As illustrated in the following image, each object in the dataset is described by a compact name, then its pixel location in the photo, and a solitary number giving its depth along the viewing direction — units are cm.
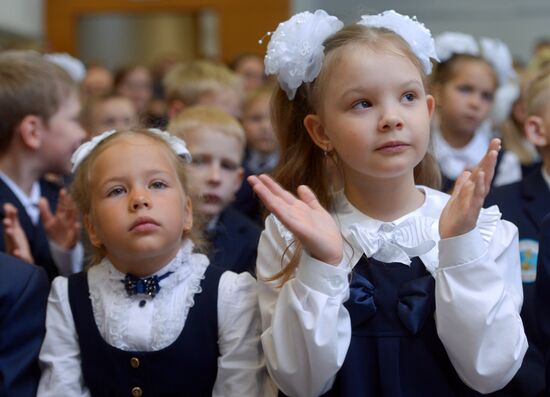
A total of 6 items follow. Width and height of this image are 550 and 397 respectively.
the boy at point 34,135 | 278
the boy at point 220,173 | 260
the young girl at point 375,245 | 167
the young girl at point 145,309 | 190
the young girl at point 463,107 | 400
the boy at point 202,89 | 391
